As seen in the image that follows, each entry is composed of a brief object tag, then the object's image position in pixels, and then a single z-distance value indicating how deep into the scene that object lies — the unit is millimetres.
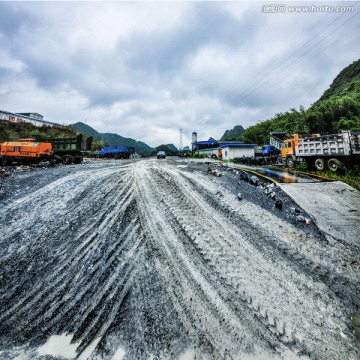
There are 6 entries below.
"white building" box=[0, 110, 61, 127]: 50803
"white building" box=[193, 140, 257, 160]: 28312
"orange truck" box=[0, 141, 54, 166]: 14781
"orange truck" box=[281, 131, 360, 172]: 12922
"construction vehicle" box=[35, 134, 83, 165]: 17281
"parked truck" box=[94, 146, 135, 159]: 31569
